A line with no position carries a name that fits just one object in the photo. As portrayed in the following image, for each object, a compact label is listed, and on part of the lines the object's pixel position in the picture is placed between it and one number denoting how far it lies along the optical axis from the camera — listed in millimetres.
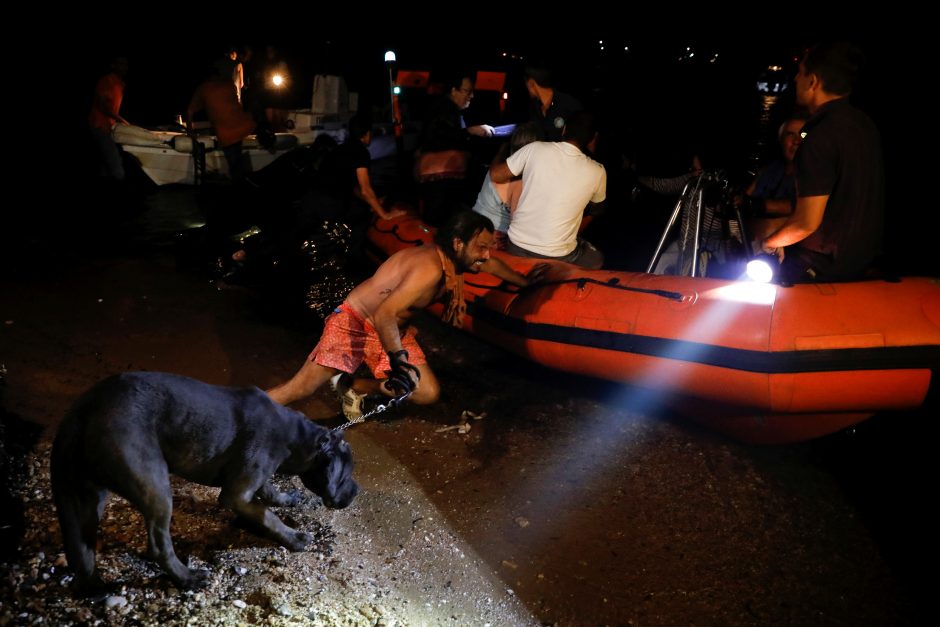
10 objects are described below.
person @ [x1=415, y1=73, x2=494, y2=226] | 6914
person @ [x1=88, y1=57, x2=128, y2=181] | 11062
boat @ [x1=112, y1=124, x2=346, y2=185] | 10852
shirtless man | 3818
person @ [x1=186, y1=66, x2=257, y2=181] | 9312
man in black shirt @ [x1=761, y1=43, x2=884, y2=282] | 3848
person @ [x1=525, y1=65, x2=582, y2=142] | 6160
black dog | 2359
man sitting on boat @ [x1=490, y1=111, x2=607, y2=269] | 4895
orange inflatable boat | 3654
